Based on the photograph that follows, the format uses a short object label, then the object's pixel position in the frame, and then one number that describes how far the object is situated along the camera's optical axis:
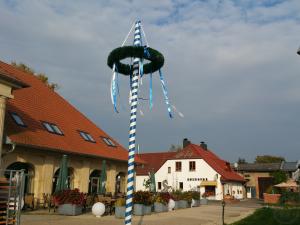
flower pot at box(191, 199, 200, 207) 21.62
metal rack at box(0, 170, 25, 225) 8.50
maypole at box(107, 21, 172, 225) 7.32
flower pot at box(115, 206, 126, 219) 13.88
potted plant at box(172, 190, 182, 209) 19.28
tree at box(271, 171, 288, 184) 37.86
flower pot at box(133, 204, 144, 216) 14.85
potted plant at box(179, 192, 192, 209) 19.86
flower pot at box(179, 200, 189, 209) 19.78
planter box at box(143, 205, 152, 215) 15.17
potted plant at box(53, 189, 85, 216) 13.83
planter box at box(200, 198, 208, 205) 25.17
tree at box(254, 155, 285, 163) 59.53
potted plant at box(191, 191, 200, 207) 21.66
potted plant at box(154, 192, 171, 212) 16.56
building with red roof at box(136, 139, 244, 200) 37.00
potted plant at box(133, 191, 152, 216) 14.89
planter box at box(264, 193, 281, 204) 28.97
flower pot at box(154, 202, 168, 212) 16.51
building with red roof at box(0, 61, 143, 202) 14.95
